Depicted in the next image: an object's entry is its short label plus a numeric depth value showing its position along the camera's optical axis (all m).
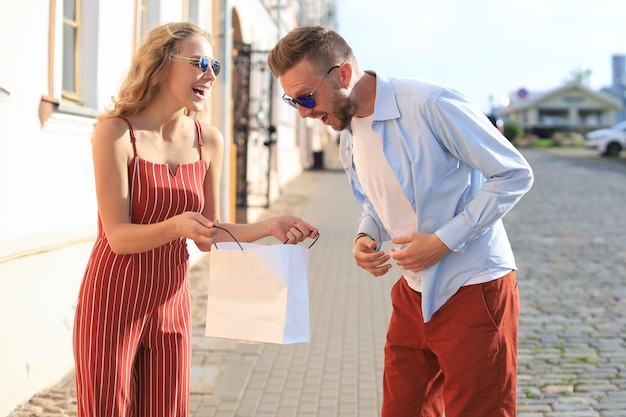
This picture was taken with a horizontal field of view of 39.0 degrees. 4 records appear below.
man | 2.77
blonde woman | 2.85
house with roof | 112.31
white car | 41.09
